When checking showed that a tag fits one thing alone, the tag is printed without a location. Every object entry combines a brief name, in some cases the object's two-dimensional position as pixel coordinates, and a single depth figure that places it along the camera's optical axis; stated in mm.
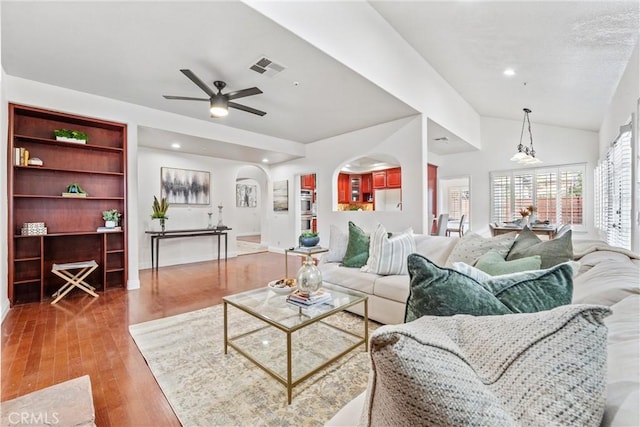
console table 5410
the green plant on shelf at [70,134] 3655
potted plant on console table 5422
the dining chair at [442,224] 5941
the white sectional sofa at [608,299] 539
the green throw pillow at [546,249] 1751
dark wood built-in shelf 3516
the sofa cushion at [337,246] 3371
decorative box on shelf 3473
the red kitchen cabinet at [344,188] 8812
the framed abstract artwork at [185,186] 5879
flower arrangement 5391
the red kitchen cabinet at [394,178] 7840
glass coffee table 1861
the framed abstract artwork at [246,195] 11156
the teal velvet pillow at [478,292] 815
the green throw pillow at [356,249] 3115
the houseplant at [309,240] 4258
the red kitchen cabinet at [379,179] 8195
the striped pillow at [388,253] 2824
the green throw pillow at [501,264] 1548
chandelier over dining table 4848
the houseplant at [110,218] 4066
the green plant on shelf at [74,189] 3824
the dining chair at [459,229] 6970
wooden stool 3465
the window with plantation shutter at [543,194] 5730
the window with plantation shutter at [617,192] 2904
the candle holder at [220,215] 6554
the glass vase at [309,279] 2127
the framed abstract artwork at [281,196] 7250
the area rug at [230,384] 1586
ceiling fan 3262
